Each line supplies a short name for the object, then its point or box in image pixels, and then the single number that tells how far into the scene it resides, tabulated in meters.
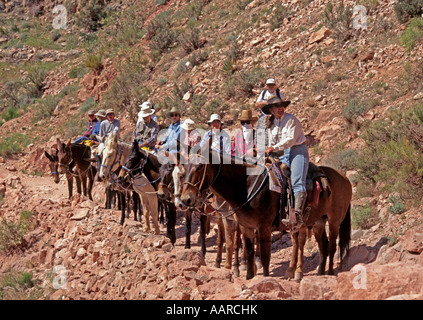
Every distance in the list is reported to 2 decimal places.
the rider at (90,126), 18.17
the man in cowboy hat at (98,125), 17.06
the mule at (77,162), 17.94
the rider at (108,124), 16.09
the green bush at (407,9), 20.17
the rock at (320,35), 22.88
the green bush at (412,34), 19.05
